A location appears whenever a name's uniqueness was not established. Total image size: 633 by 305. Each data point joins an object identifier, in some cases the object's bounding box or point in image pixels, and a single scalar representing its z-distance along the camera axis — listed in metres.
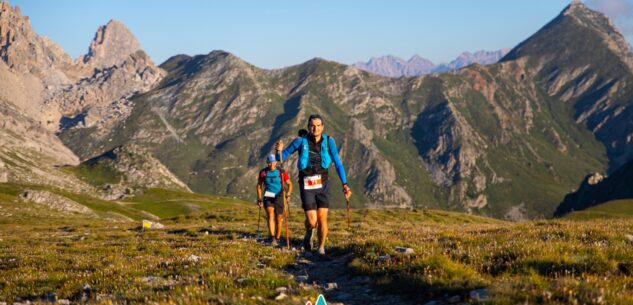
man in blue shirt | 15.29
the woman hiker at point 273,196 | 21.02
